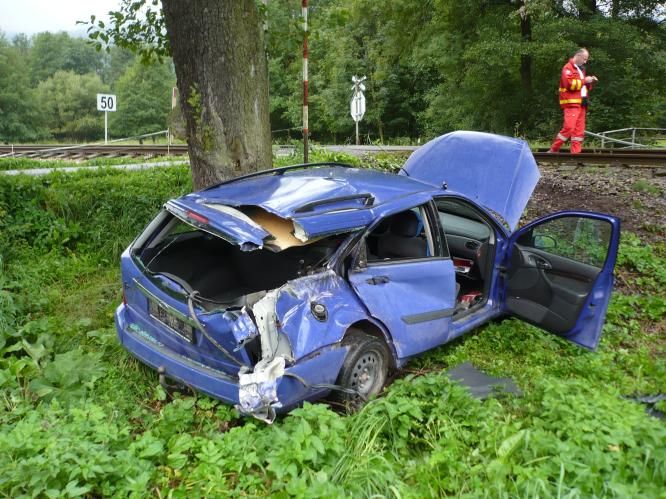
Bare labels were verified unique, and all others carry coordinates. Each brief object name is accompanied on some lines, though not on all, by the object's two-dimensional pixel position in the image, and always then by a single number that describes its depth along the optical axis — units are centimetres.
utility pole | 613
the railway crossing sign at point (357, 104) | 1766
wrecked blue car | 317
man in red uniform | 1043
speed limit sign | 1720
